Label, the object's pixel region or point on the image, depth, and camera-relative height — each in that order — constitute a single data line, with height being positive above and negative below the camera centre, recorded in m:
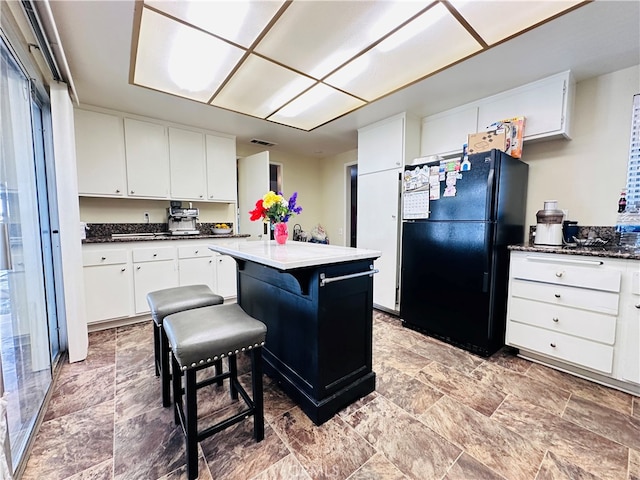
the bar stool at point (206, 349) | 1.16 -0.58
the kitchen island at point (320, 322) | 1.49 -0.62
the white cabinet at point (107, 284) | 2.69 -0.66
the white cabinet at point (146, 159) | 3.07 +0.73
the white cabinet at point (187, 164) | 3.35 +0.73
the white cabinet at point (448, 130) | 2.74 +0.99
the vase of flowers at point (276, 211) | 2.01 +0.07
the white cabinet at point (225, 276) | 3.49 -0.74
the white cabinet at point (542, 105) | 2.17 +1.00
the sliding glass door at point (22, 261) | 1.31 -0.24
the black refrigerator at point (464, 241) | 2.20 -0.18
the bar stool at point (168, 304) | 1.63 -0.53
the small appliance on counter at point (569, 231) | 2.29 -0.09
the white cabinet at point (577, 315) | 1.76 -0.68
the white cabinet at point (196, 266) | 3.21 -0.55
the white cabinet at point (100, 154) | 2.81 +0.72
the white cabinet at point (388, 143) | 3.01 +0.92
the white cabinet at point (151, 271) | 2.92 -0.57
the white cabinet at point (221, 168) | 3.63 +0.73
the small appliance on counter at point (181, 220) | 3.39 +0.01
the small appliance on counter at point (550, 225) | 2.20 -0.03
